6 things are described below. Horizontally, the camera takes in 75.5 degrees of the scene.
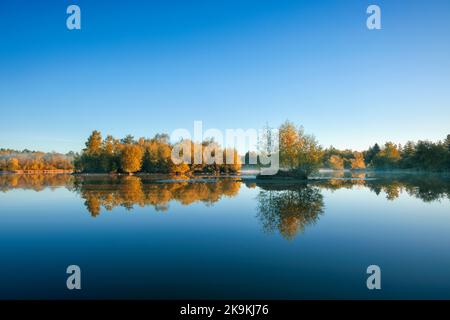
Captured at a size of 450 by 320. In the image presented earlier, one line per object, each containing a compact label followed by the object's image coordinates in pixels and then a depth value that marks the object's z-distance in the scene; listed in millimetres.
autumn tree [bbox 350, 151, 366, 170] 142000
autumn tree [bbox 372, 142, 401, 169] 113812
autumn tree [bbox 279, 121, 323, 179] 50031
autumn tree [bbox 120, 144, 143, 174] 87750
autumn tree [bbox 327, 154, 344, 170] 144025
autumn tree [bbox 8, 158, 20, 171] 130750
